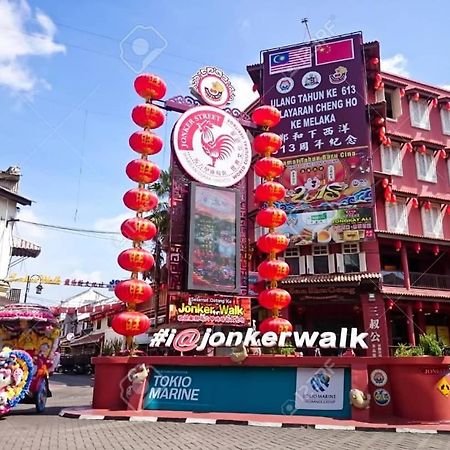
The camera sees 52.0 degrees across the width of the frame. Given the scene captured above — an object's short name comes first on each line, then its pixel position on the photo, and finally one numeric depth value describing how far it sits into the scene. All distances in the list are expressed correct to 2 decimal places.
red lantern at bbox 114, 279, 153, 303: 13.06
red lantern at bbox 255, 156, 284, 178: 16.30
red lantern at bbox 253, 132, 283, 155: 16.75
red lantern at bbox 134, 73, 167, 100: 15.30
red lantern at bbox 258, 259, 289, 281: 15.23
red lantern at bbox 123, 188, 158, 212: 13.91
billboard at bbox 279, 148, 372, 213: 25.02
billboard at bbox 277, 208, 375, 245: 24.28
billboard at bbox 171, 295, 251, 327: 16.30
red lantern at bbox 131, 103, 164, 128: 14.93
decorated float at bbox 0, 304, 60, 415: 12.53
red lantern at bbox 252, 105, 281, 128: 17.23
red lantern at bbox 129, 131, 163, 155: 14.59
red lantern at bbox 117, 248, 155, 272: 13.30
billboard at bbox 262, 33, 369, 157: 26.39
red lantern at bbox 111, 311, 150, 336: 12.76
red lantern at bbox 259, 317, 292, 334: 14.34
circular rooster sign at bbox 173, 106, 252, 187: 16.27
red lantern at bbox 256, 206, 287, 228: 15.70
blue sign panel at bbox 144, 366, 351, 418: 10.81
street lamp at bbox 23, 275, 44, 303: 39.63
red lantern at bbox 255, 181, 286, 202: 15.90
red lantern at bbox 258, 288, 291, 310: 14.82
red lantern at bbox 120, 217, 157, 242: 13.62
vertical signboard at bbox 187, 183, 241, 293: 15.66
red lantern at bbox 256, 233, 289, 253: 15.48
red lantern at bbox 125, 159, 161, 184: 14.21
